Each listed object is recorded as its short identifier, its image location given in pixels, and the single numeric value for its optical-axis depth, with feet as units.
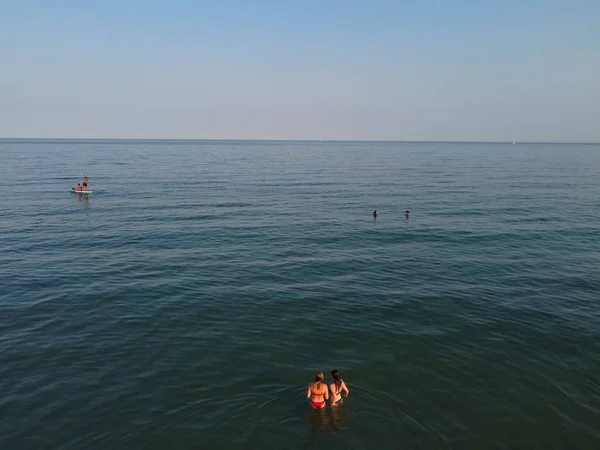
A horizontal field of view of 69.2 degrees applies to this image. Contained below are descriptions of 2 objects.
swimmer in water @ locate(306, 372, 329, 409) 53.01
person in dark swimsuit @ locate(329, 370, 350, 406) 54.19
